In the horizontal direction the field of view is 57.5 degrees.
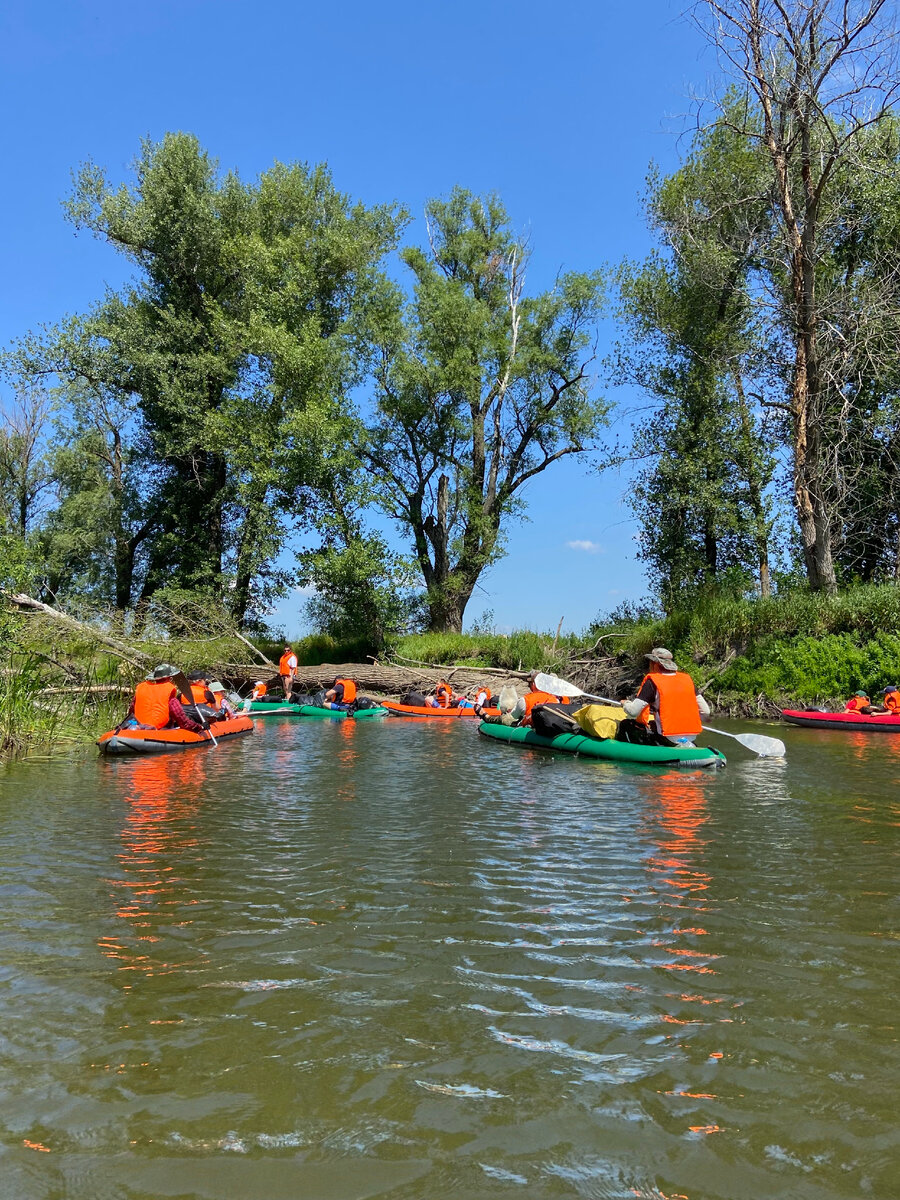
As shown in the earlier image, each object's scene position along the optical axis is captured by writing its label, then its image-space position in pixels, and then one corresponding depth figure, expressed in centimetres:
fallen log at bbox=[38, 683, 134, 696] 1283
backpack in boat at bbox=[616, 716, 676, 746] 1067
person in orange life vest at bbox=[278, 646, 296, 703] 2112
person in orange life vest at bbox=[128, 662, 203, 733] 1194
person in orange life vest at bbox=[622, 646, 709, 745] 1056
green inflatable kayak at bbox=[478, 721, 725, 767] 1027
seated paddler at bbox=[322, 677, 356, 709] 1959
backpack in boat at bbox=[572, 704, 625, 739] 1145
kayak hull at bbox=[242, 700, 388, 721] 1898
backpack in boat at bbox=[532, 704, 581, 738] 1205
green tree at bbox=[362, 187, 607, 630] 2689
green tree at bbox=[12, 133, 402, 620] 2462
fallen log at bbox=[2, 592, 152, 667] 1387
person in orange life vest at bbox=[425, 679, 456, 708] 1992
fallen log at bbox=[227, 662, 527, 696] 2227
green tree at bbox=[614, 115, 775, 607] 2234
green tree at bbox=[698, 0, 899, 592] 1636
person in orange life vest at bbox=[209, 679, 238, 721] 1476
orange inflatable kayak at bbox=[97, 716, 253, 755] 1119
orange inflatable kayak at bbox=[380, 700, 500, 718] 1934
